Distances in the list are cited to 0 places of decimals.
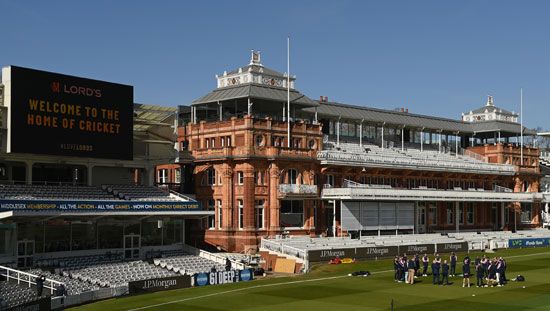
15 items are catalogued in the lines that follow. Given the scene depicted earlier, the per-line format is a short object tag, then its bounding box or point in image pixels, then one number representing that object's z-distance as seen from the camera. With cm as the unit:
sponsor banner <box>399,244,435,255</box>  7256
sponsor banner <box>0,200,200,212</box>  5181
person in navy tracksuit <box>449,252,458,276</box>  5317
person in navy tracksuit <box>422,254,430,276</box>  5420
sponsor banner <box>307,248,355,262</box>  6359
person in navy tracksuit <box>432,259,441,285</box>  5053
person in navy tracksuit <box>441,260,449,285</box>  5019
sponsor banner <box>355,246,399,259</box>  6825
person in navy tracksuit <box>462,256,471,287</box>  4817
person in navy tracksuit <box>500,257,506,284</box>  4988
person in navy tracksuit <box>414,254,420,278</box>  5266
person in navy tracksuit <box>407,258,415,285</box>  5156
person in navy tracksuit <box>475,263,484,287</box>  4928
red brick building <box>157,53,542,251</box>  7194
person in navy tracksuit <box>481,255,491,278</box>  4977
